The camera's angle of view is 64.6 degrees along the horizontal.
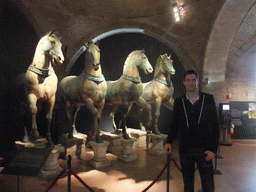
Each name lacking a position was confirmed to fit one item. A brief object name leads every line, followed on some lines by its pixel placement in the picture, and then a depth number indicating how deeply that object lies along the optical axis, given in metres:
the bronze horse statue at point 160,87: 6.10
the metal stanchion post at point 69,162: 2.33
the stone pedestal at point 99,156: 4.58
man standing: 2.12
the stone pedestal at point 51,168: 3.85
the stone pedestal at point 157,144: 5.83
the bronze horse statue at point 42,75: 4.00
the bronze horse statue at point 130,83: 5.14
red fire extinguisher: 7.98
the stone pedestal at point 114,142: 5.77
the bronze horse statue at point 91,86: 4.50
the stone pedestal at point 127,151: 5.08
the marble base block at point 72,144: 5.07
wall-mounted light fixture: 7.32
